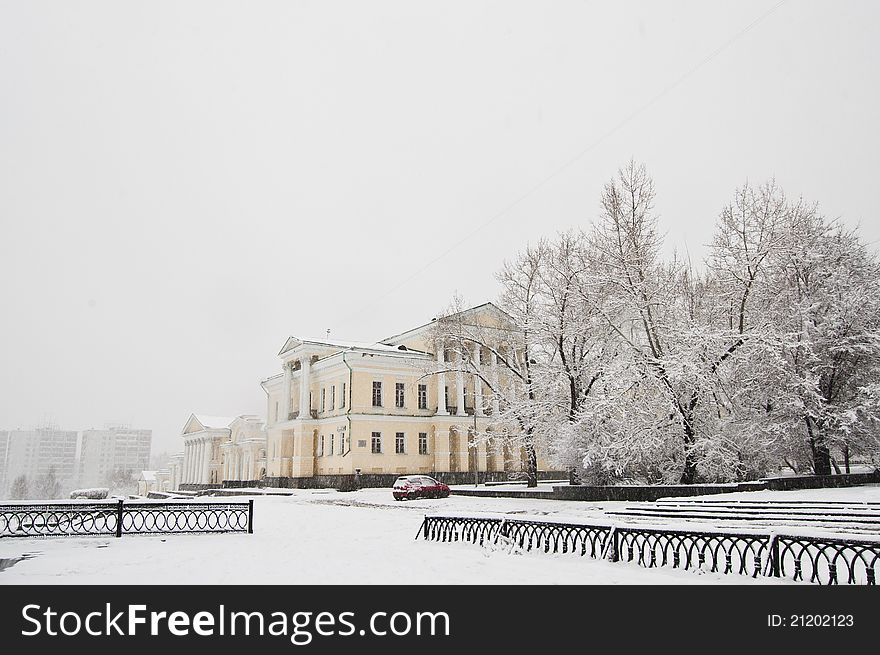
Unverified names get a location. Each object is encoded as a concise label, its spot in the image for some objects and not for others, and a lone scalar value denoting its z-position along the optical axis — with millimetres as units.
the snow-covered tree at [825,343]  26734
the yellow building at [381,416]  47750
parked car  33219
